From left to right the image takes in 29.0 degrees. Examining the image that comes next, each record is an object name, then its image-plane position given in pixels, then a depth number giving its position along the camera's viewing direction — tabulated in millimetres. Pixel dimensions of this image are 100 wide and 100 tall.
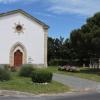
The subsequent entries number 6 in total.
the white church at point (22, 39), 25152
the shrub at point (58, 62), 34799
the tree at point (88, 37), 20158
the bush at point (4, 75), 12605
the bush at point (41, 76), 12107
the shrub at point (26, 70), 15074
